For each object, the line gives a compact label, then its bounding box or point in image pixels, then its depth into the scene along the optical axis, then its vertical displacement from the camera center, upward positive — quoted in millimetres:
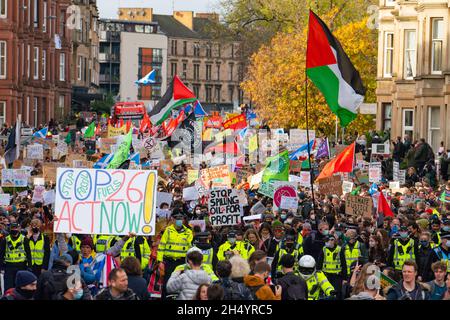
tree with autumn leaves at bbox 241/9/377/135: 63281 +1571
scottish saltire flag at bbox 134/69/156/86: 73812 +1662
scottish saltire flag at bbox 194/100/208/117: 50625 +71
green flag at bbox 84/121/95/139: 52219 -720
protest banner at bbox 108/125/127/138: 48562 -645
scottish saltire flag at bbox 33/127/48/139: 46391 -762
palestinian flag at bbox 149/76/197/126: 43844 +365
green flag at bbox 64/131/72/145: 54766 -1035
